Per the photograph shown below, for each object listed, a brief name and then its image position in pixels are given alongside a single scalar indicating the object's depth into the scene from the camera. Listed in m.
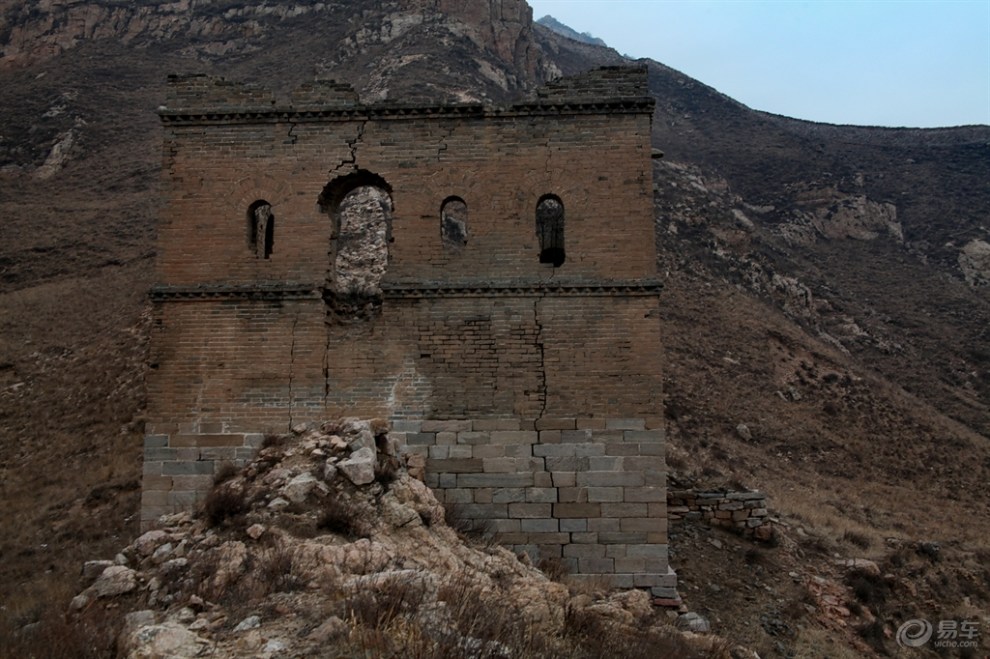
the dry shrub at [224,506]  9.24
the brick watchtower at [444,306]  10.91
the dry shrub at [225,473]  10.63
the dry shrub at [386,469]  9.94
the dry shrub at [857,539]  16.17
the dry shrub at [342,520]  8.95
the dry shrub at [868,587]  13.55
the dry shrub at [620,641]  7.01
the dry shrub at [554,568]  10.46
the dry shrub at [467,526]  10.66
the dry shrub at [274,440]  10.94
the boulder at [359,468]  9.66
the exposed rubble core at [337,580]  6.26
